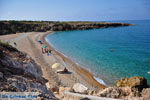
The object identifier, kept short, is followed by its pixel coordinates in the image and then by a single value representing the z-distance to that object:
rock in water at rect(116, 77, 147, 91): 9.88
